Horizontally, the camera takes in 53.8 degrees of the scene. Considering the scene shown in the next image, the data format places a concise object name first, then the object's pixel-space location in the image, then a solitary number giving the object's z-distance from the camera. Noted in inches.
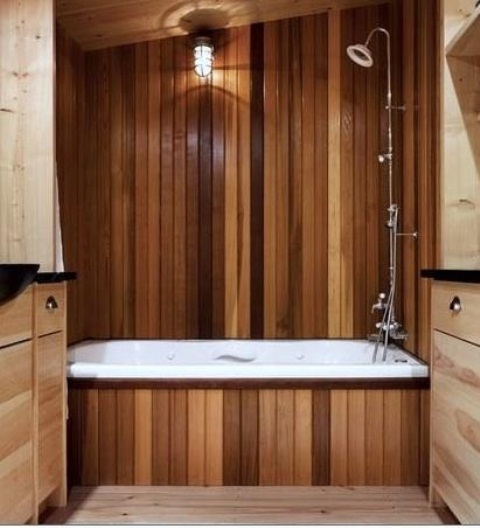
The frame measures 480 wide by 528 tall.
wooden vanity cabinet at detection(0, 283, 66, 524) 55.5
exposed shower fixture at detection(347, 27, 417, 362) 96.5
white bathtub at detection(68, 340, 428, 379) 104.9
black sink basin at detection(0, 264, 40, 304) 52.0
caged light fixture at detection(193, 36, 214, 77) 106.2
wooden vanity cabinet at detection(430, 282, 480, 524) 55.5
